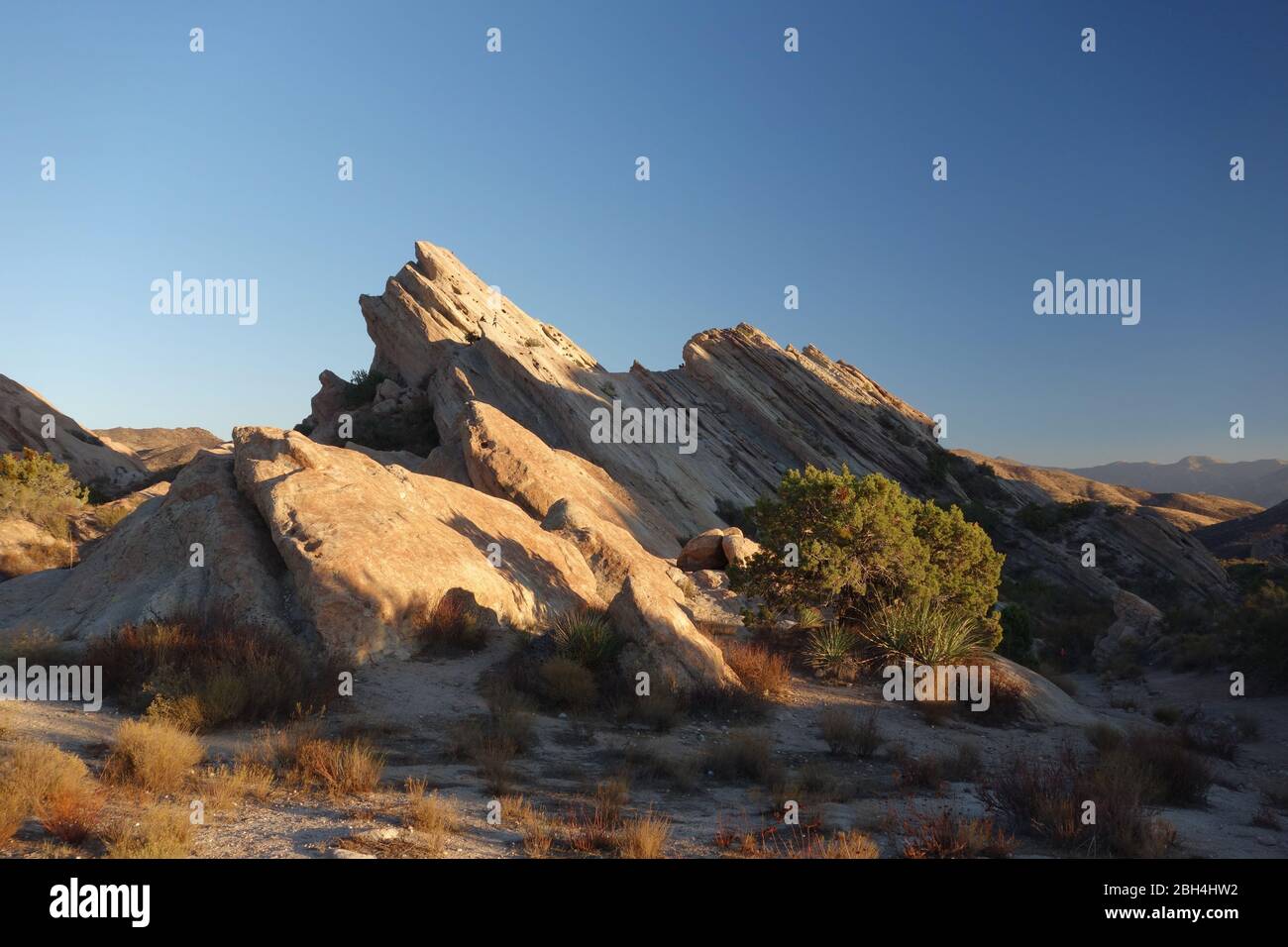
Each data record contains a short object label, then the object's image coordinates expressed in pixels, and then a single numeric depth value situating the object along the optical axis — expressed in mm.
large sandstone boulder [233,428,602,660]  12172
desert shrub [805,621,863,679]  14000
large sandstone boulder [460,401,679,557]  20453
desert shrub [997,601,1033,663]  19016
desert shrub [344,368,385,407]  34719
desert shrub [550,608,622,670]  12250
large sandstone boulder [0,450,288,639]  12555
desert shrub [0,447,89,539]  23125
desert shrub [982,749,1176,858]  6875
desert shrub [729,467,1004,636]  14812
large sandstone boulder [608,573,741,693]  12141
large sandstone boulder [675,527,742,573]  19938
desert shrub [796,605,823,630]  15086
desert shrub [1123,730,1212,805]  9250
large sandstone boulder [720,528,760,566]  18781
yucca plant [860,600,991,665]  13703
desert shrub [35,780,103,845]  6004
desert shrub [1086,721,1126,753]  11227
